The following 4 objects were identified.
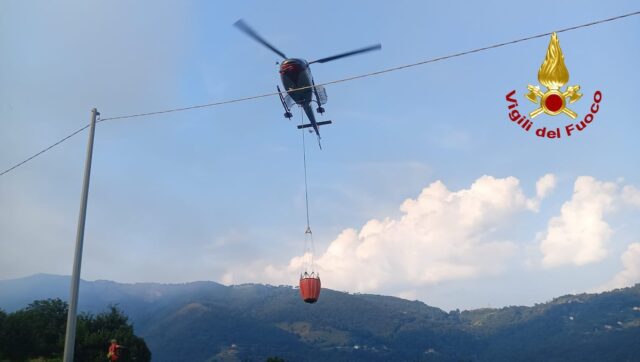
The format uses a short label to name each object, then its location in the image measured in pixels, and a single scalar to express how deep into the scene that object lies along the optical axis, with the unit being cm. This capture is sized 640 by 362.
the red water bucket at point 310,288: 2694
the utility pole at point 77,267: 1415
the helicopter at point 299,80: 3002
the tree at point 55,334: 6097
